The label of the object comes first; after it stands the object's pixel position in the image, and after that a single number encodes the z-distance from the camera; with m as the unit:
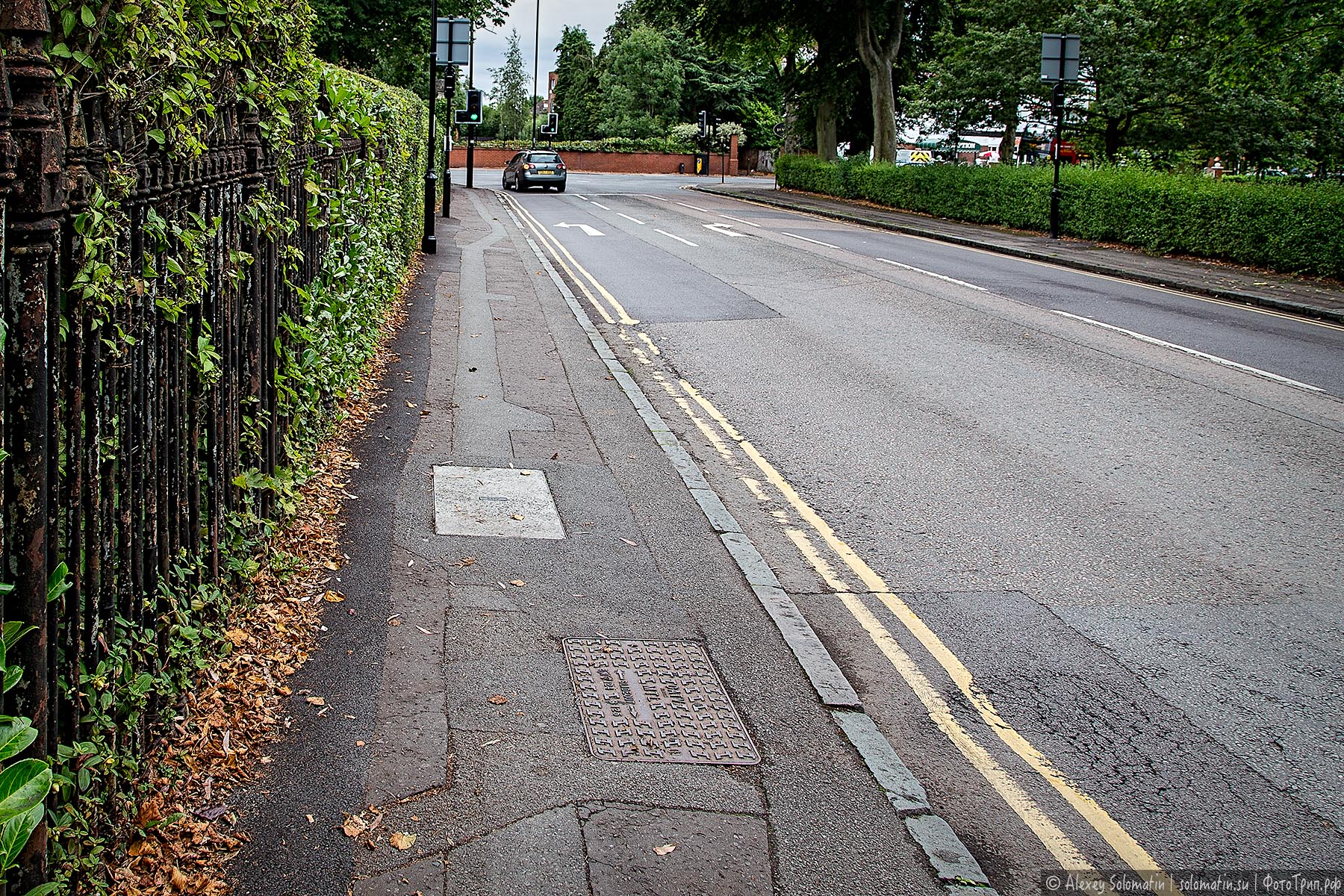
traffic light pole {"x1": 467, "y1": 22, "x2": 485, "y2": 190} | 39.82
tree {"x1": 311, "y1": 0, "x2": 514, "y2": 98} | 33.69
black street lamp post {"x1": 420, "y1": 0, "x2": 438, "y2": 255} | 19.72
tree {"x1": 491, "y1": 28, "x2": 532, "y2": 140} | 99.31
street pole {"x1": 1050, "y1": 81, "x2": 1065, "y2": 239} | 25.72
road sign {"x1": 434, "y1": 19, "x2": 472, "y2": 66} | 20.78
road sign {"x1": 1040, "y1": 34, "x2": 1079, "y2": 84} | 26.20
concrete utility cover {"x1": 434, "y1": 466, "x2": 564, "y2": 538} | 6.97
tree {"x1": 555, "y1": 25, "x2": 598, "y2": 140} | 96.44
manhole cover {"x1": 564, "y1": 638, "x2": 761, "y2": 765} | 4.59
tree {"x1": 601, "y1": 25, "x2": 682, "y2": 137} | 82.31
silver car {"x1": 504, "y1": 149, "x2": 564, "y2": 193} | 47.00
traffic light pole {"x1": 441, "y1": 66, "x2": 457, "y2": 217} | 22.42
